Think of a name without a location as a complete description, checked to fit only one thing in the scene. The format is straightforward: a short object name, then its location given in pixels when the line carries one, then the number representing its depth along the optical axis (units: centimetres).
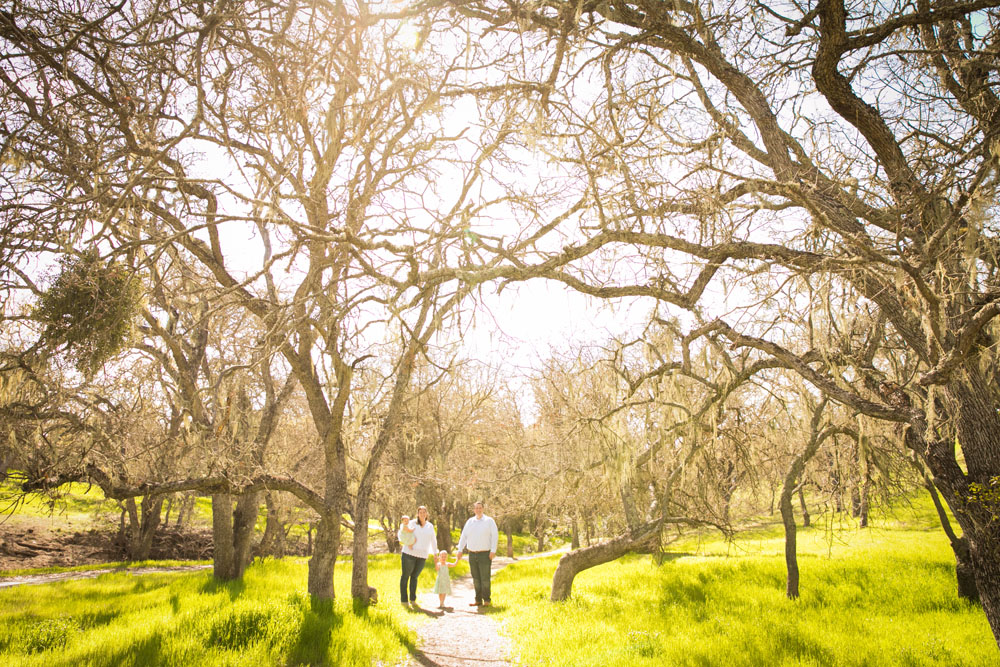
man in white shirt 898
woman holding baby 891
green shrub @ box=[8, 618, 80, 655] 514
